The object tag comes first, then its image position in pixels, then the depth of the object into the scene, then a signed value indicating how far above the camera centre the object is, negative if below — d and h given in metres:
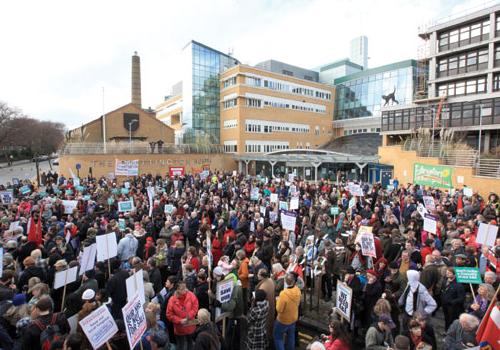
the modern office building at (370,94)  49.81 +10.58
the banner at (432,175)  21.95 -1.50
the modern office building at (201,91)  48.16 +10.15
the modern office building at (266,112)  46.16 +6.87
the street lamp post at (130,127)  41.04 +3.77
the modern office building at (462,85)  32.03 +8.17
